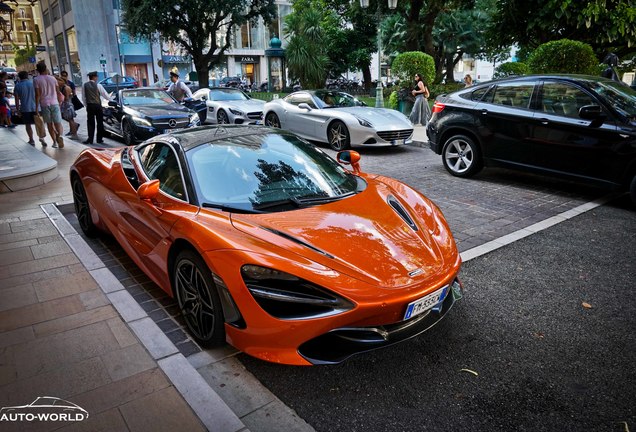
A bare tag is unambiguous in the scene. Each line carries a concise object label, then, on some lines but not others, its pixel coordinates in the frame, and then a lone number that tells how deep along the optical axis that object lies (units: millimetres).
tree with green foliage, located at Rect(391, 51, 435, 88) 16047
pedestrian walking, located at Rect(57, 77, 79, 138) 13281
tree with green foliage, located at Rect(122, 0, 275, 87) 23820
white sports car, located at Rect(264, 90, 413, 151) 10047
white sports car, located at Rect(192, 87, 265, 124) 13430
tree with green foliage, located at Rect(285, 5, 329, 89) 24578
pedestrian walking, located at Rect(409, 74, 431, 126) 14375
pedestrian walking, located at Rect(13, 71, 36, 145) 11570
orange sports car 2533
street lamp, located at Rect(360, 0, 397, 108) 15484
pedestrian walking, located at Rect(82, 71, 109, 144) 11422
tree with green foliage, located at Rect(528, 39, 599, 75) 13227
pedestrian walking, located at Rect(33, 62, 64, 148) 10648
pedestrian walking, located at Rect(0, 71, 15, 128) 15878
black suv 5914
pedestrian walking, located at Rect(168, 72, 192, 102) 13898
